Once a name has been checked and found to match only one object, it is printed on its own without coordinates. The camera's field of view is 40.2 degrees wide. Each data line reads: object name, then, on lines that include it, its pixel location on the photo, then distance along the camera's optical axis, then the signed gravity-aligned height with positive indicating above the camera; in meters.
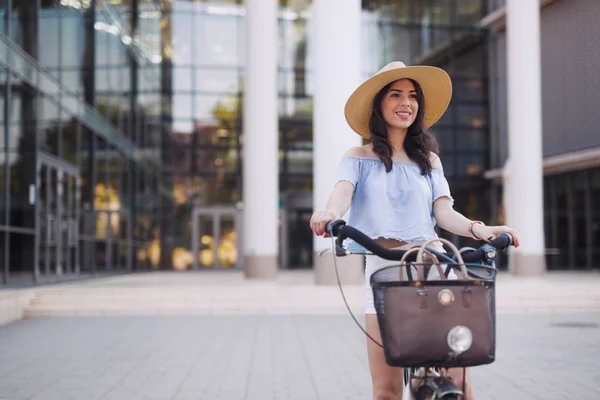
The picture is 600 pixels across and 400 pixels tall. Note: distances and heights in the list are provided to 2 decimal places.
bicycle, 2.68 -0.29
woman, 3.33 +0.24
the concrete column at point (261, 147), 20.81 +2.20
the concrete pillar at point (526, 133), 22.53 +2.74
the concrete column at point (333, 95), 17.59 +2.99
